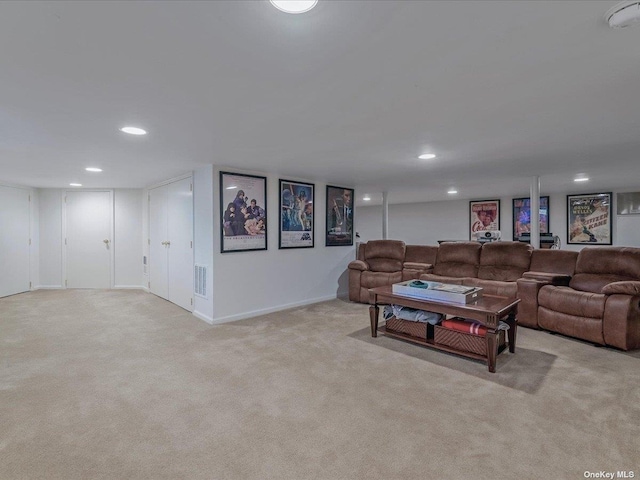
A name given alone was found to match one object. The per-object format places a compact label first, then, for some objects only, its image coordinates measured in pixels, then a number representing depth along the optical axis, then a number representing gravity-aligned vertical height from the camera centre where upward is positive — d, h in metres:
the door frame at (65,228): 6.41 +0.14
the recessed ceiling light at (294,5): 1.15 +0.83
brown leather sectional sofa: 3.19 -0.59
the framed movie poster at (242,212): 4.19 +0.30
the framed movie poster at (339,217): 5.69 +0.32
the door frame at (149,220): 4.55 +0.24
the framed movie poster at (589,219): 7.18 +0.33
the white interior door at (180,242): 4.68 -0.12
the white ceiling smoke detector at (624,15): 1.20 +0.84
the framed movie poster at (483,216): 8.56 +0.48
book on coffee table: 3.06 -0.58
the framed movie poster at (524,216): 7.91 +0.44
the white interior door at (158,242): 5.47 -0.13
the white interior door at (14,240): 5.62 -0.09
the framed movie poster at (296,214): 4.92 +0.31
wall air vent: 4.26 -0.62
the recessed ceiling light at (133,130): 2.59 +0.86
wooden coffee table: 2.71 -0.72
